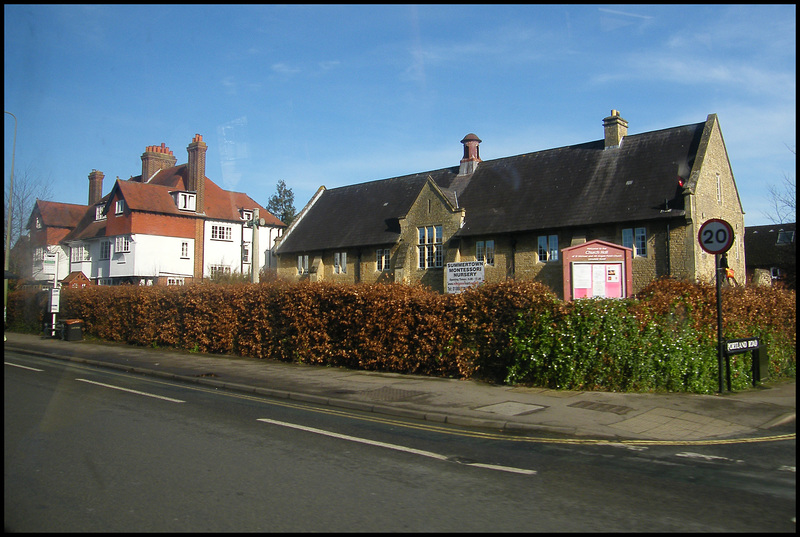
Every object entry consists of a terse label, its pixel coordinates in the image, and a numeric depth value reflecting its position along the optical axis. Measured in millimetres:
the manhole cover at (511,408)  10062
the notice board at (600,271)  20344
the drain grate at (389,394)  11519
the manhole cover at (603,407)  10148
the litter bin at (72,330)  25406
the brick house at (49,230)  22984
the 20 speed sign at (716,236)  11453
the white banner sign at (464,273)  18984
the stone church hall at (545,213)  30328
